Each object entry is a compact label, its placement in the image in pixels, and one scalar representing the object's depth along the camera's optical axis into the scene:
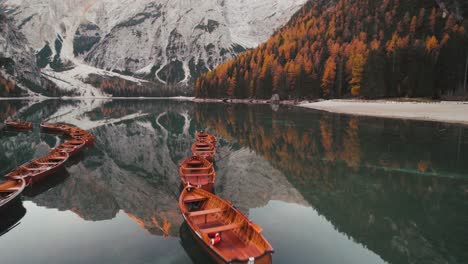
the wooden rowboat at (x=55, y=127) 53.85
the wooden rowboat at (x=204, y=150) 29.88
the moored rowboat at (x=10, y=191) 17.74
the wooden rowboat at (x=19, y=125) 57.78
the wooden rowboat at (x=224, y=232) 11.50
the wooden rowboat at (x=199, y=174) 20.47
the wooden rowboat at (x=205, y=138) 39.01
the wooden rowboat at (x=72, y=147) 33.54
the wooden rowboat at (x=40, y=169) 23.05
